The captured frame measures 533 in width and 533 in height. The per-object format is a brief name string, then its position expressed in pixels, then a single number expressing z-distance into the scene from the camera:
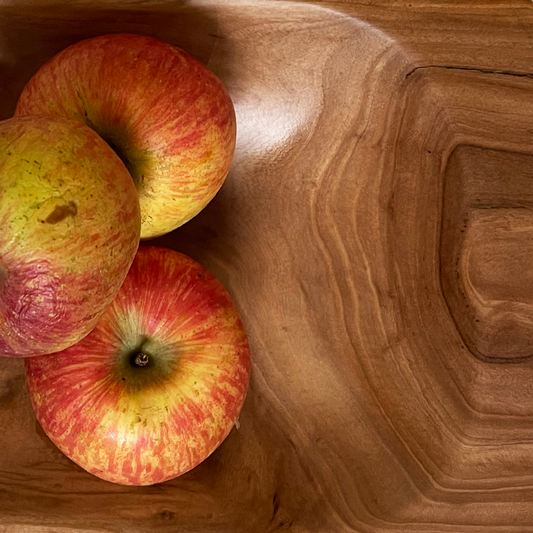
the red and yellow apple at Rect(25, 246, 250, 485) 0.47
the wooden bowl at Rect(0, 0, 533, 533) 0.51
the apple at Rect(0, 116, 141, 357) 0.43
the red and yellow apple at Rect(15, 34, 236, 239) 0.47
